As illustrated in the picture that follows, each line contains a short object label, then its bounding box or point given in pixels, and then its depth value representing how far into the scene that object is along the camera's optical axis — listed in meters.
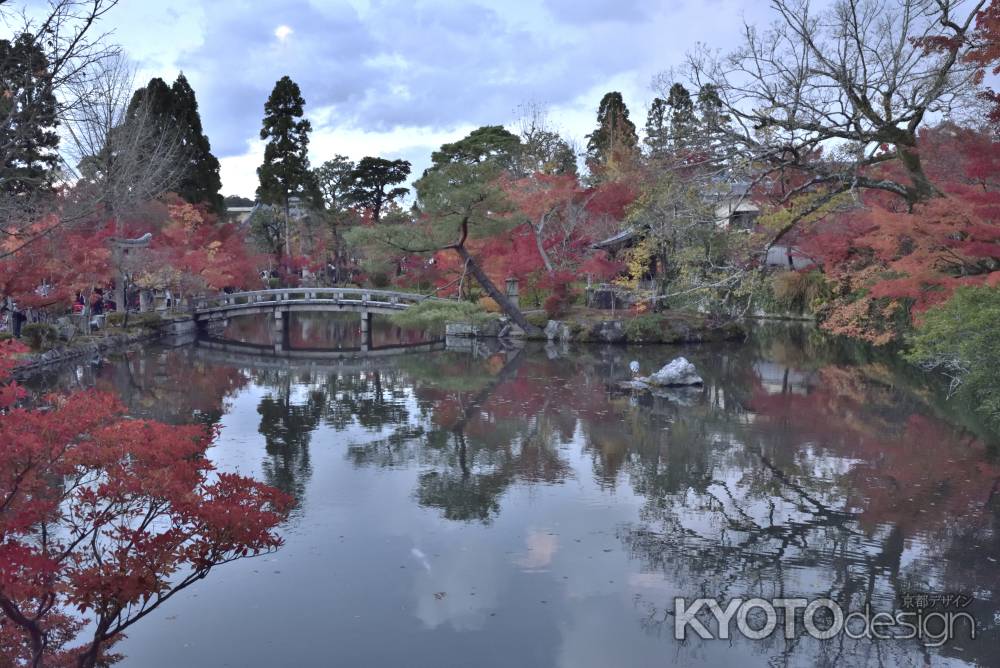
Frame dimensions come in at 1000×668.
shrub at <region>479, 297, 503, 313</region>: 31.49
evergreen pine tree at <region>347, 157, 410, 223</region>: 46.91
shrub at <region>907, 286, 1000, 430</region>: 11.05
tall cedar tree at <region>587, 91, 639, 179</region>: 40.19
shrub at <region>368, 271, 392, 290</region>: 43.44
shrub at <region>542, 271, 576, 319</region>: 30.08
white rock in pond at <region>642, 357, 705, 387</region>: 18.83
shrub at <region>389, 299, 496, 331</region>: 28.12
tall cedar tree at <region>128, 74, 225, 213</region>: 35.00
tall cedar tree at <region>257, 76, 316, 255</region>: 39.88
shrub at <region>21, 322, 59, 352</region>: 20.83
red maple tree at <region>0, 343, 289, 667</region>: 4.74
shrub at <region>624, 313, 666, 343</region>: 28.00
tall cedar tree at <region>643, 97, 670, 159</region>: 43.69
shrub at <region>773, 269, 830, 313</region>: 30.95
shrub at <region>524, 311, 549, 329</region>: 29.84
